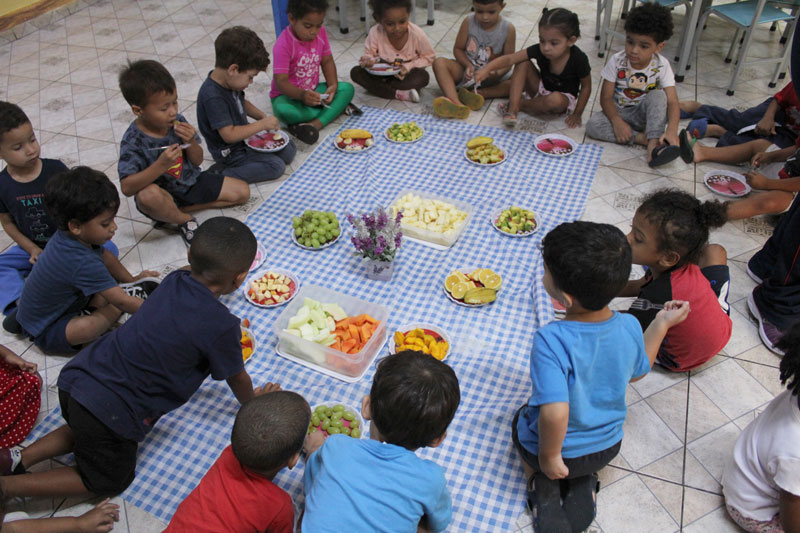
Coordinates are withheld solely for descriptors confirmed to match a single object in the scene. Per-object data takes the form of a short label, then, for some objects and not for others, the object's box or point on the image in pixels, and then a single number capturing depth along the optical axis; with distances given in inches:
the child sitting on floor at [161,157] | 105.0
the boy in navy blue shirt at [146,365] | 70.3
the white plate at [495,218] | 117.7
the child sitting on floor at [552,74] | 143.5
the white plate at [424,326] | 94.3
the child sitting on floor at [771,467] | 62.3
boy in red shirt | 59.3
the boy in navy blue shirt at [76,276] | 81.7
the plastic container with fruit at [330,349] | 90.0
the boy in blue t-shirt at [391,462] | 54.2
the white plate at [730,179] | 129.6
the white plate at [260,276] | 106.0
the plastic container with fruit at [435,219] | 114.4
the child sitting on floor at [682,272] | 81.0
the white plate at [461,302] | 102.4
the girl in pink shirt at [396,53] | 151.3
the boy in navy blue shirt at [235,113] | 121.7
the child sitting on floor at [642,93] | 134.5
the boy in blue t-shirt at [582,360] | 62.7
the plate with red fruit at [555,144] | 141.9
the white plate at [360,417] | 83.0
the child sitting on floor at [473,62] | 156.2
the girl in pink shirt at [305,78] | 139.9
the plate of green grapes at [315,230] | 114.3
